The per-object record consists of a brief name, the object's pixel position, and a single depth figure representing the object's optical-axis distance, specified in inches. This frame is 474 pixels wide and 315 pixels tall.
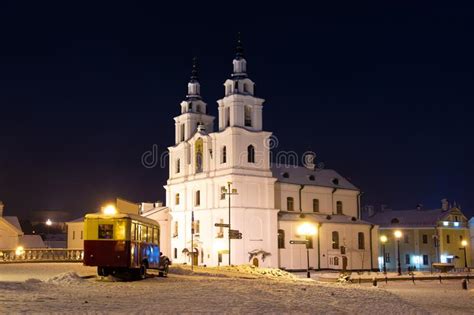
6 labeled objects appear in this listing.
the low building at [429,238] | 3422.7
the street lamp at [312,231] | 2718.0
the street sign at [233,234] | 1798.7
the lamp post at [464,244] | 3395.7
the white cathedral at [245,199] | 2699.3
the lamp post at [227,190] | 2638.3
